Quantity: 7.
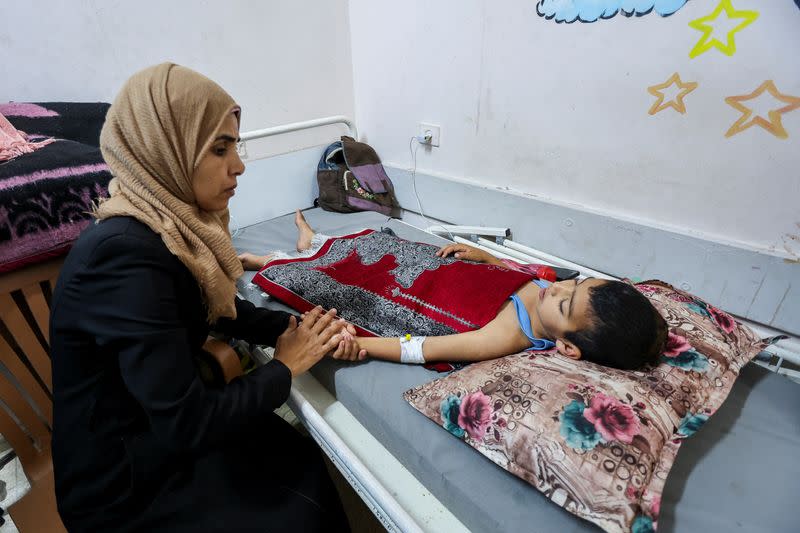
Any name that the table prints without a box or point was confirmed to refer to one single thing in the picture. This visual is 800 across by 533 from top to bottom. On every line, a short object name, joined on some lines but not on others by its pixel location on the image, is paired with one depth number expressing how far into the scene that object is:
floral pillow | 0.78
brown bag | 2.57
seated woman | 0.77
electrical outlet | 2.38
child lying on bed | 1.04
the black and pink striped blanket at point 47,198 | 1.15
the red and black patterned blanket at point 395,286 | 1.39
